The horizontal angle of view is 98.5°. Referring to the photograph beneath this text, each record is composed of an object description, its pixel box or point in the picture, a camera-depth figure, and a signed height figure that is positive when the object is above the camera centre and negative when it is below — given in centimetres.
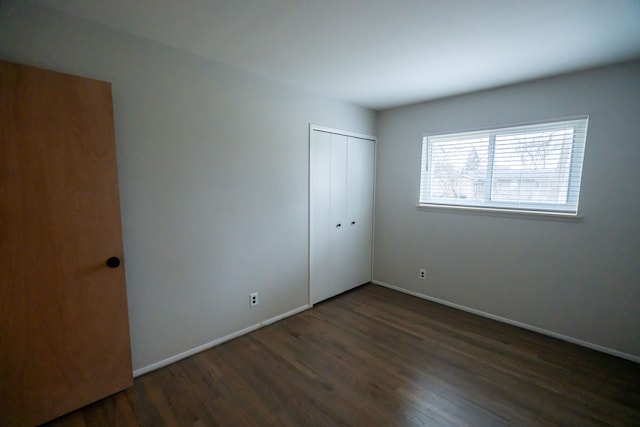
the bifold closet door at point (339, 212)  323 -34
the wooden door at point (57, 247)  149 -38
